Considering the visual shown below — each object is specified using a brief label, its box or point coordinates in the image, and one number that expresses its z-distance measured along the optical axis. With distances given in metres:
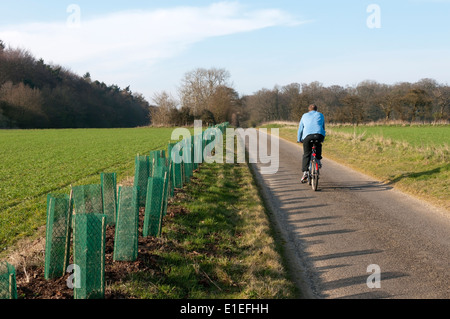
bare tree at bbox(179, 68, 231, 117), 77.62
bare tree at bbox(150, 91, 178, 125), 73.76
